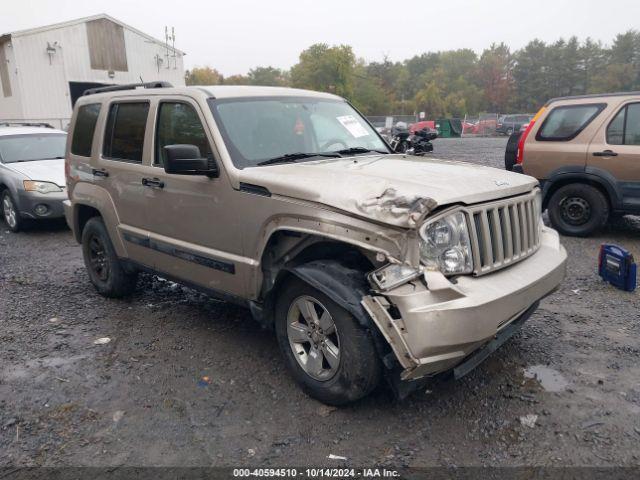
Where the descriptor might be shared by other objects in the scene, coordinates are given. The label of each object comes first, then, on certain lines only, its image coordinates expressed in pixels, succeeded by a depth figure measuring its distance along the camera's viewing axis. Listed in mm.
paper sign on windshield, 4582
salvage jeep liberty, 2777
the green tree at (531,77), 79812
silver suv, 8352
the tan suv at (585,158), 6820
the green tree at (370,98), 77938
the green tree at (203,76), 84081
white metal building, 24312
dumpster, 39625
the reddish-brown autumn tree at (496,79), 80812
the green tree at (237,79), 85256
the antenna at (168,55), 28975
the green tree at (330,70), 71250
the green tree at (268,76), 94456
